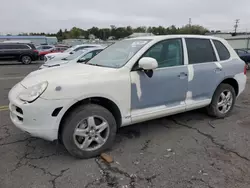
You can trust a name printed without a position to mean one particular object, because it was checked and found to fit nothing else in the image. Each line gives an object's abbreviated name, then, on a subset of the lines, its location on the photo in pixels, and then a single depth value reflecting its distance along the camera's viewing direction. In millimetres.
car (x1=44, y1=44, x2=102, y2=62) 12447
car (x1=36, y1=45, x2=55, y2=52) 28267
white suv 2967
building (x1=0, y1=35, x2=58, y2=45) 51266
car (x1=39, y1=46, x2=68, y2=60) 26222
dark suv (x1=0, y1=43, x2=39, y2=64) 18625
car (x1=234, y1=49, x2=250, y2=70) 15685
